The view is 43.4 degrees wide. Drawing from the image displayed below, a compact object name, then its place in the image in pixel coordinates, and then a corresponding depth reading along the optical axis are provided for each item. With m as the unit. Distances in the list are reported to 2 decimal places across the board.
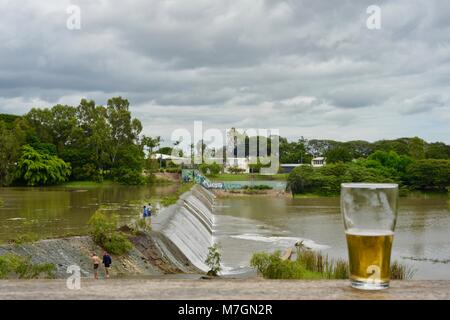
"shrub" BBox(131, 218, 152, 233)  17.20
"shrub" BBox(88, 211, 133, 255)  14.80
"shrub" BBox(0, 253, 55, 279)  10.92
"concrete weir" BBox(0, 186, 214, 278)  13.33
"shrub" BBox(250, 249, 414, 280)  13.08
